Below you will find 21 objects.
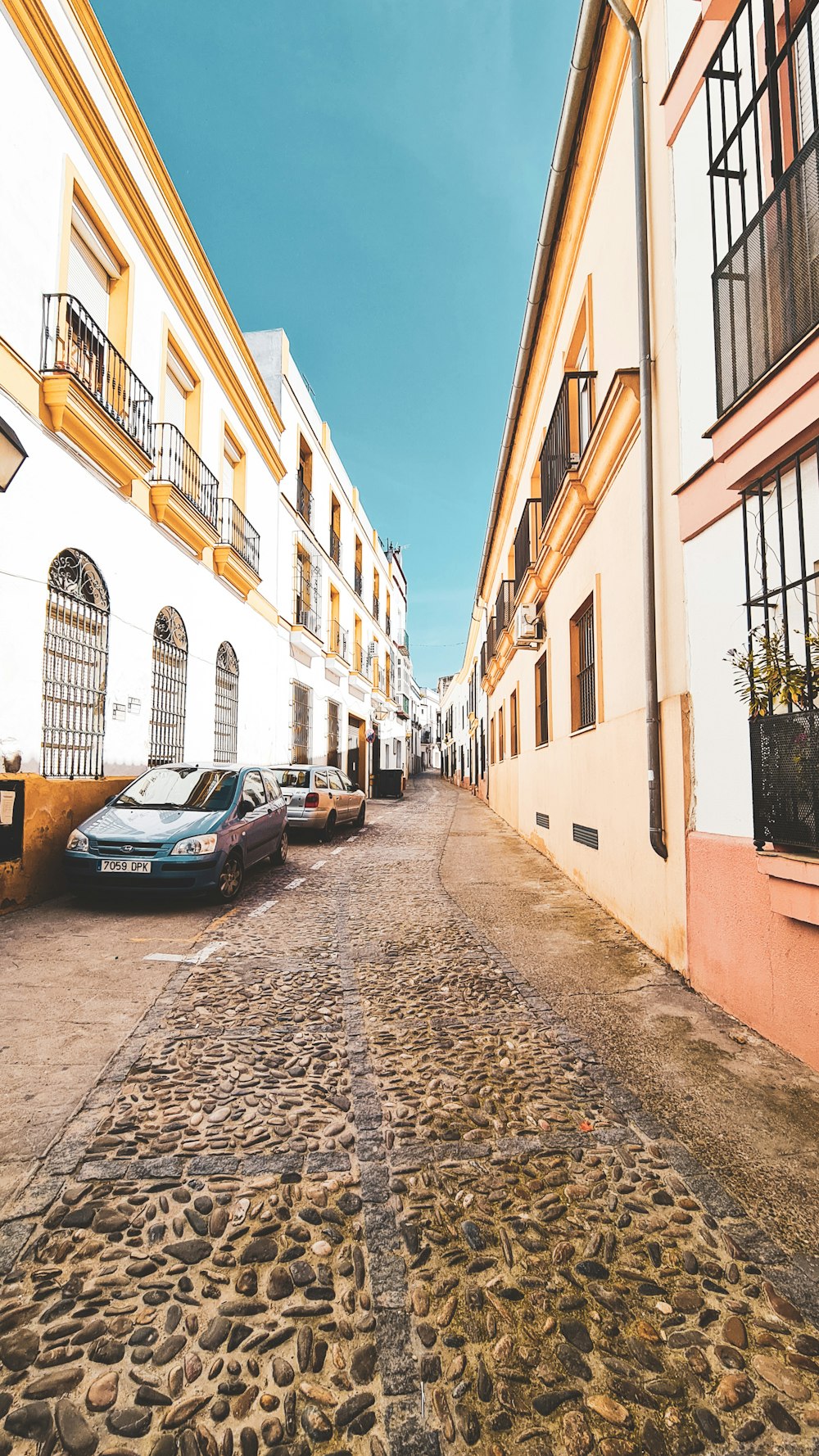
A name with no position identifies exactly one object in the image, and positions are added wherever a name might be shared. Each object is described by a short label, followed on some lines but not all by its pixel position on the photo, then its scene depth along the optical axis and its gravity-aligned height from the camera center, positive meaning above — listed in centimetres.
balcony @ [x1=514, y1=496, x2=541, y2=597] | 1119 +380
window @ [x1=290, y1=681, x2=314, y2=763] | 1850 +123
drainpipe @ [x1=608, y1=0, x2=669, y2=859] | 488 +231
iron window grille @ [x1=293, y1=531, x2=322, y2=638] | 1833 +491
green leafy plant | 303 +42
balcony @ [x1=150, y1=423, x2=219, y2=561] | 986 +429
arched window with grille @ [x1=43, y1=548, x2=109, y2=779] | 751 +112
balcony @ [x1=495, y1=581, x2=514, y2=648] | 1462 +357
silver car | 1269 -55
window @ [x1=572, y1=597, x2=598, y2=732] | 776 +113
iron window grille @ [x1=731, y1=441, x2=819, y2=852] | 300 +49
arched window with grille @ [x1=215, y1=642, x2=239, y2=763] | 1309 +124
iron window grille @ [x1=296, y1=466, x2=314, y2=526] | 1861 +723
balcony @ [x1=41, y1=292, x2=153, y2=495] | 724 +435
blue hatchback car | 650 -64
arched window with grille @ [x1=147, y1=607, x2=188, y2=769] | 1038 +124
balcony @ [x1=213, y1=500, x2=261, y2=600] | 1229 +409
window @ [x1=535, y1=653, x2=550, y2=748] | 1105 +104
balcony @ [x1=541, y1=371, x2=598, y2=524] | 753 +384
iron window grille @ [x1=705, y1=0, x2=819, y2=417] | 314 +287
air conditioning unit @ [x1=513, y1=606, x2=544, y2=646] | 1084 +217
